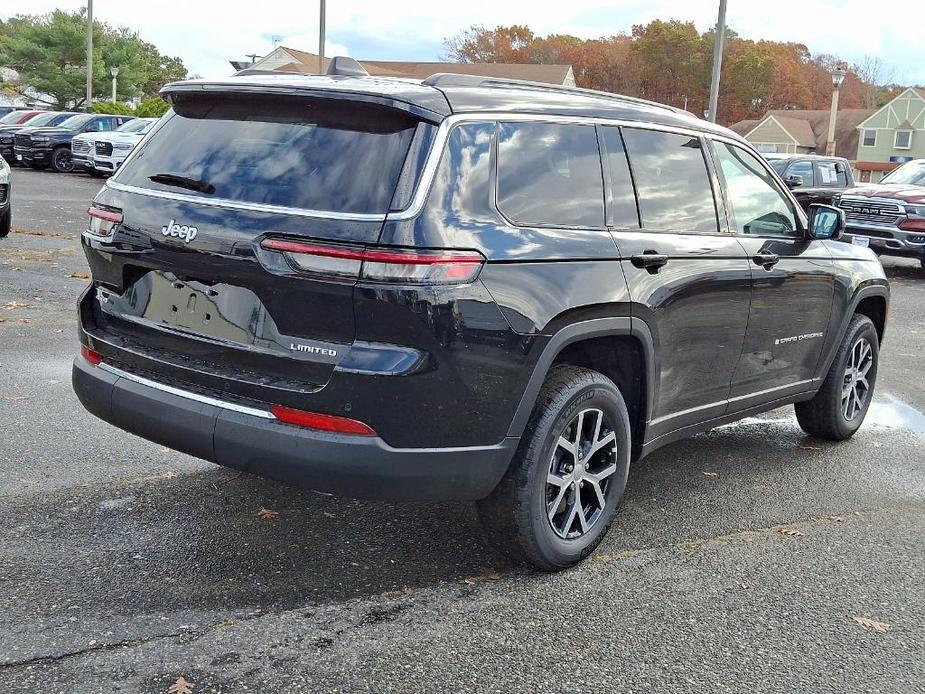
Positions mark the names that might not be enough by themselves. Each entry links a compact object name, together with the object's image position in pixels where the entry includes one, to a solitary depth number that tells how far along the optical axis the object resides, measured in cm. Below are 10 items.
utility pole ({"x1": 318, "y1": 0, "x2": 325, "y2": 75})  2870
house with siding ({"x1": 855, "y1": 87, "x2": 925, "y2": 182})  8250
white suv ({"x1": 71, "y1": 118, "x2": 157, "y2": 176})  2633
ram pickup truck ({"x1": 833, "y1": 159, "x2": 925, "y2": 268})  1566
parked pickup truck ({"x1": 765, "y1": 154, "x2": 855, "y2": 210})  1964
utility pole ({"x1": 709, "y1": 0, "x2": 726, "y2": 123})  2489
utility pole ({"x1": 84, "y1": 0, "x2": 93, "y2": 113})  4588
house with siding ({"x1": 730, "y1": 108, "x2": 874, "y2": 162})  9019
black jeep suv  339
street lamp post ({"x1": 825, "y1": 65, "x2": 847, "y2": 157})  3666
